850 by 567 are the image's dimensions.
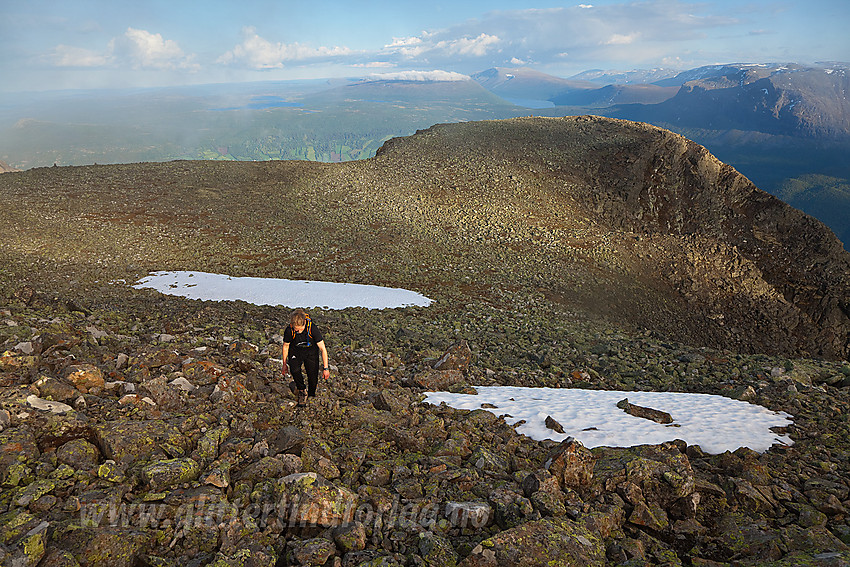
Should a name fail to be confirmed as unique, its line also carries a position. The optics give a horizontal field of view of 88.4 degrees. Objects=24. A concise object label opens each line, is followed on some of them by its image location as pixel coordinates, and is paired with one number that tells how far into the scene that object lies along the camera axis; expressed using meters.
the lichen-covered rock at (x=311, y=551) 4.43
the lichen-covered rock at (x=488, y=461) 6.73
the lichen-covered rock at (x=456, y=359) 12.58
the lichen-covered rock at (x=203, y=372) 7.97
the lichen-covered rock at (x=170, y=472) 5.07
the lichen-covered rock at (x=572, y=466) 6.40
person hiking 8.07
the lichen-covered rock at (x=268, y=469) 5.55
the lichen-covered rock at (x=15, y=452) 4.72
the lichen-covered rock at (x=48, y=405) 5.89
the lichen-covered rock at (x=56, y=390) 6.32
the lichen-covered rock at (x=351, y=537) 4.68
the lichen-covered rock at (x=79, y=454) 5.14
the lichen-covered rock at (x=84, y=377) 6.80
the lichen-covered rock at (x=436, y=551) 4.59
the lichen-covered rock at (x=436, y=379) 11.22
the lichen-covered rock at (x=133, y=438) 5.43
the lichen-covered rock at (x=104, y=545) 4.04
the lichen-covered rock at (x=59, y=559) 3.85
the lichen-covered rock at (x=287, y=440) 6.21
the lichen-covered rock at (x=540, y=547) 4.56
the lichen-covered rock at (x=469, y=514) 5.26
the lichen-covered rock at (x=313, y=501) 5.00
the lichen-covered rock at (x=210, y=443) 5.89
